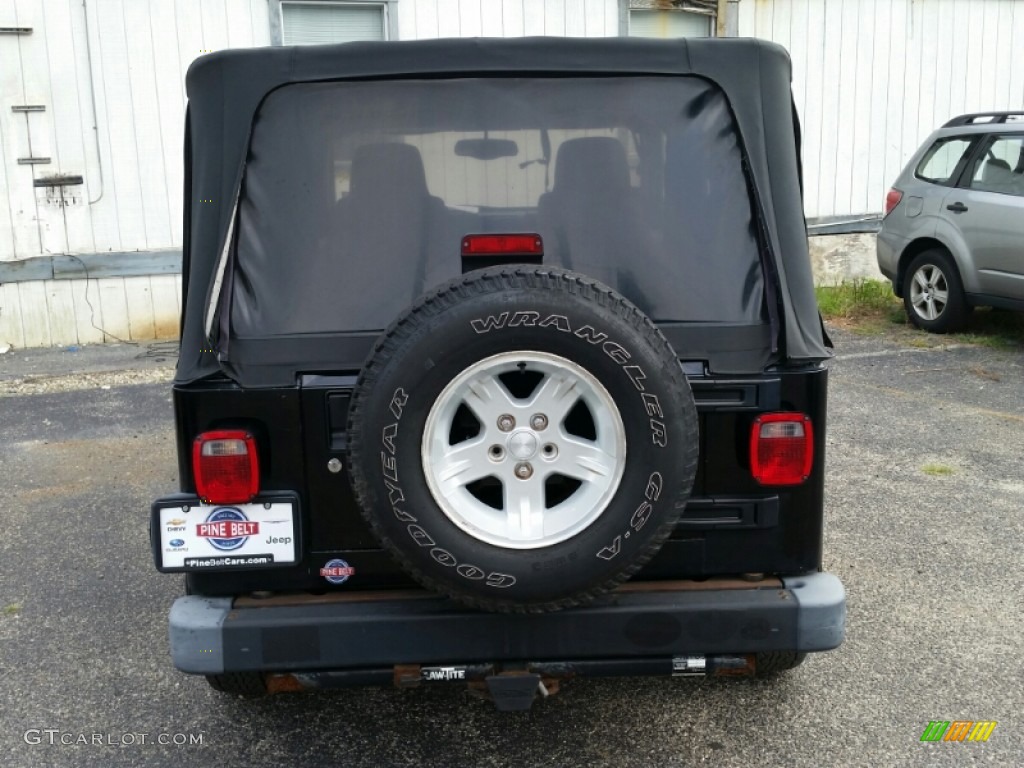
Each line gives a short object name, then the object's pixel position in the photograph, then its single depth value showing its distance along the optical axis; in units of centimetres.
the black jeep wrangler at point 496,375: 258
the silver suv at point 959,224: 866
